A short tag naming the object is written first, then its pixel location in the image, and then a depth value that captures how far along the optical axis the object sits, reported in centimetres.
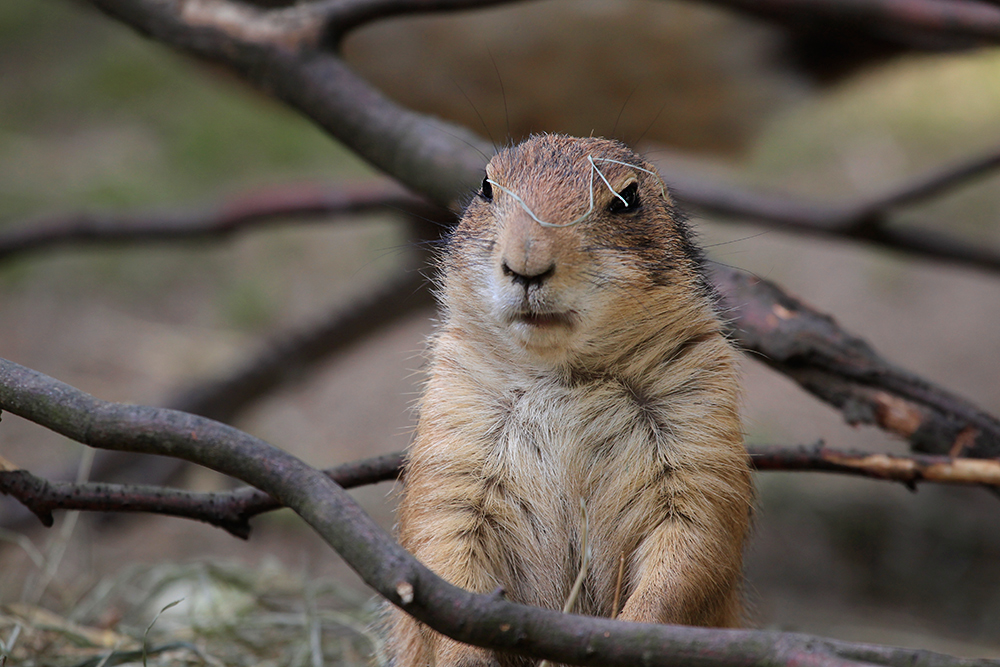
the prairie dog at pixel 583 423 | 370
